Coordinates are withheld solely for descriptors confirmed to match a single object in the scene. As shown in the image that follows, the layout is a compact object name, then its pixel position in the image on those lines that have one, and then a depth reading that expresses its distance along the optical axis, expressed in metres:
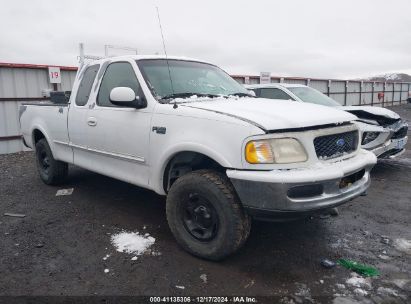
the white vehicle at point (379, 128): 5.75
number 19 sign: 9.46
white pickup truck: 2.69
